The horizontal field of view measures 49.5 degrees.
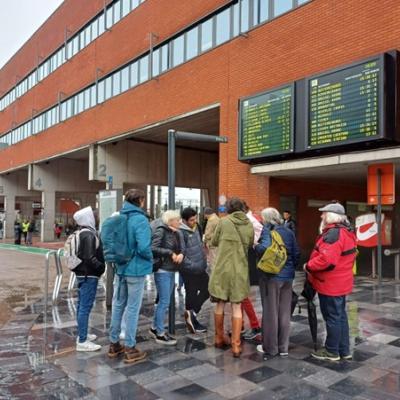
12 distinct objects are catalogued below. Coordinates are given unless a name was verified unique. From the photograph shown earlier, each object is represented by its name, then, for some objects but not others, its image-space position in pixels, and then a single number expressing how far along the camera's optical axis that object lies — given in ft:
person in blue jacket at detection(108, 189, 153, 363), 14.97
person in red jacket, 14.43
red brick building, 33.81
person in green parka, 15.61
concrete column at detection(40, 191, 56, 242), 95.72
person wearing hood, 16.24
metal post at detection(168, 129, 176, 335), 18.42
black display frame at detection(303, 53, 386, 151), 28.02
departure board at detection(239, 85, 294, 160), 34.78
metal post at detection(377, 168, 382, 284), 31.09
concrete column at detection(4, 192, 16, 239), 118.83
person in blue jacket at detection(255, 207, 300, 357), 15.49
